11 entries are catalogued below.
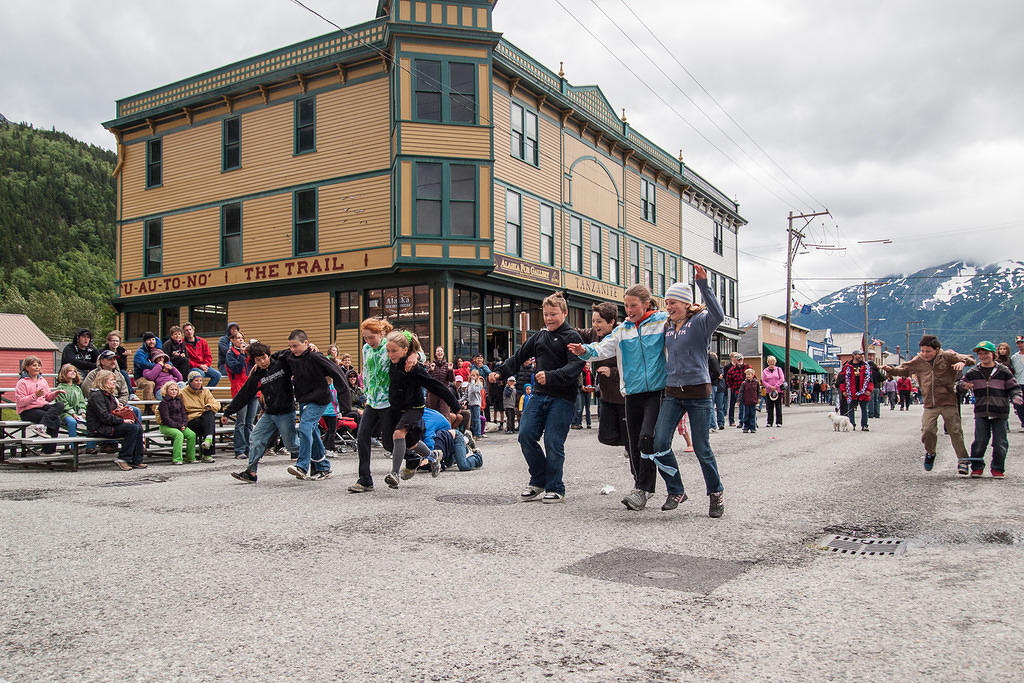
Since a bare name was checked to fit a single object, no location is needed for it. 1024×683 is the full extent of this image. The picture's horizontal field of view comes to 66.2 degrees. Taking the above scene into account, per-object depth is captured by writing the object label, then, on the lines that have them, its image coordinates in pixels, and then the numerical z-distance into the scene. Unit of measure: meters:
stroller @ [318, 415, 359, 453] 14.39
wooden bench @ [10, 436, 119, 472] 10.40
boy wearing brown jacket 9.78
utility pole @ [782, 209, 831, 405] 43.19
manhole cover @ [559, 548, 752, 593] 4.52
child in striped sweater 9.38
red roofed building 57.27
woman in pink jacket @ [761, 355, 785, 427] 20.25
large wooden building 23.41
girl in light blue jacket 7.02
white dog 17.83
